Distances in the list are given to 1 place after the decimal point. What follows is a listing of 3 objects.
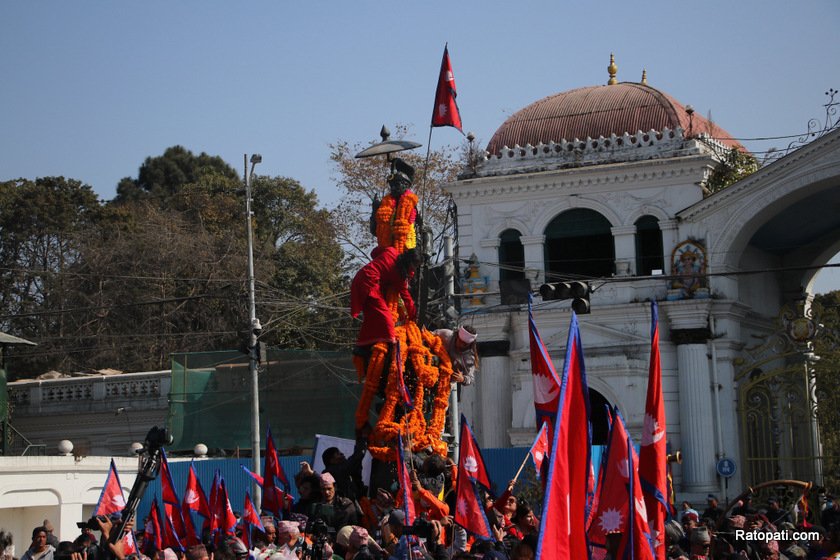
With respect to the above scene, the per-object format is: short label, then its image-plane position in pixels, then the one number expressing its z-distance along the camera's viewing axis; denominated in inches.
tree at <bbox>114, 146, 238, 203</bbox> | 2349.4
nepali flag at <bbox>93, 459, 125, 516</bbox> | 666.8
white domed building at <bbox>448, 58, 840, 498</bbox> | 1165.7
